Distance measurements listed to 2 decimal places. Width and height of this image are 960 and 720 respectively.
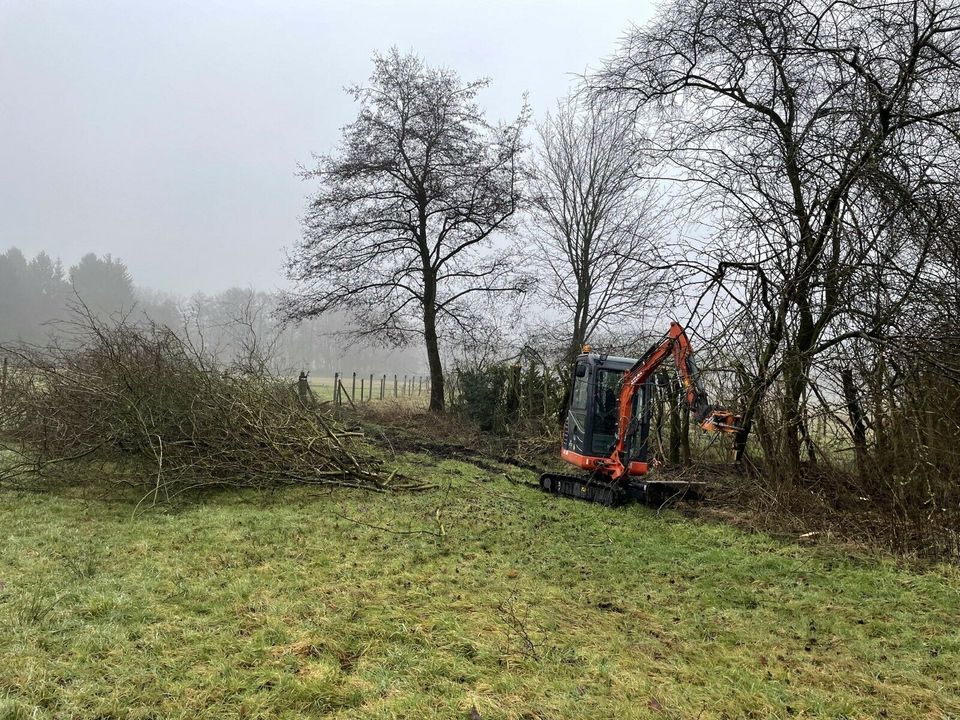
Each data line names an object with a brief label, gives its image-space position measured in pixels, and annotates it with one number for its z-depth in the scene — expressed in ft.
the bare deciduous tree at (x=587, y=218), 55.42
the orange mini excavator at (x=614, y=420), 23.45
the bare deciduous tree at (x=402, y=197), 59.06
